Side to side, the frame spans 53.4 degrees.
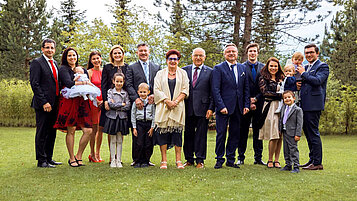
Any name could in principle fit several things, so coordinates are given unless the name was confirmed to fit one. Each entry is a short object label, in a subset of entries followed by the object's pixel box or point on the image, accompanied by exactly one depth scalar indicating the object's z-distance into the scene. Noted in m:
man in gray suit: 6.76
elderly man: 6.54
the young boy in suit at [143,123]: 6.57
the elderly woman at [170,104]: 6.37
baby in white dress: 6.54
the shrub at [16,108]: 18.55
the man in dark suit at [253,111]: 7.03
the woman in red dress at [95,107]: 7.30
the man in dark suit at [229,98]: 6.55
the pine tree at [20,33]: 28.75
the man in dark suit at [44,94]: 6.52
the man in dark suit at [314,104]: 6.67
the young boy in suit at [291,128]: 6.29
